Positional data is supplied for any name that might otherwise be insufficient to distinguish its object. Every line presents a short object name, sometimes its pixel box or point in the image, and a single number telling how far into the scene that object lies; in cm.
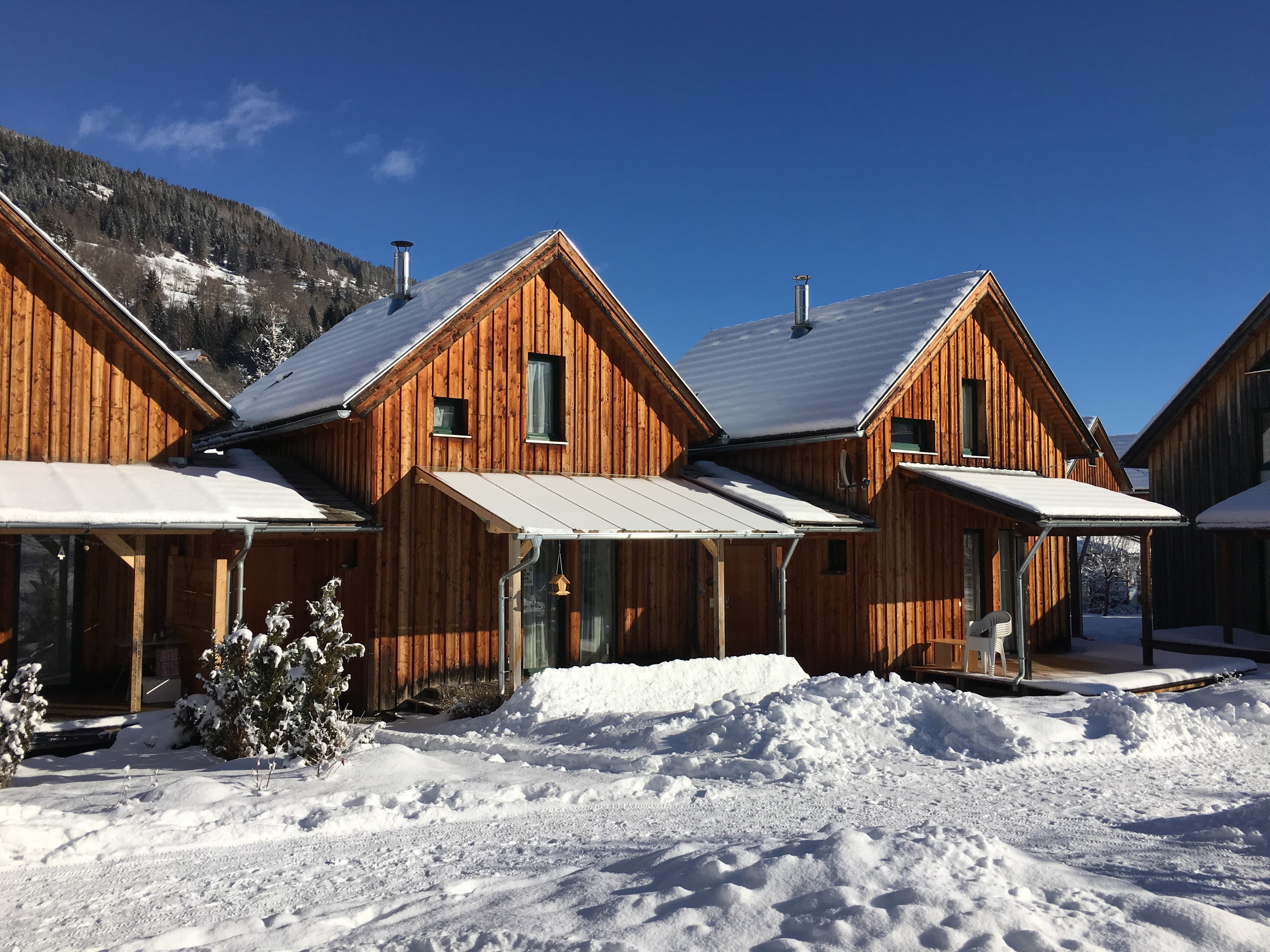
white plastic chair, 1459
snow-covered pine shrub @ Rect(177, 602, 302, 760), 807
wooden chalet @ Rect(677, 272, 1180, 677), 1546
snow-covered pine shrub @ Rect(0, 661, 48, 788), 709
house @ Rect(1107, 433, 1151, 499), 2692
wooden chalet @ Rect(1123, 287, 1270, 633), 1916
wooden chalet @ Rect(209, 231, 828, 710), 1252
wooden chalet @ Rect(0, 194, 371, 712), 1088
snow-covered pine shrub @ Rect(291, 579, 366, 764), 771
